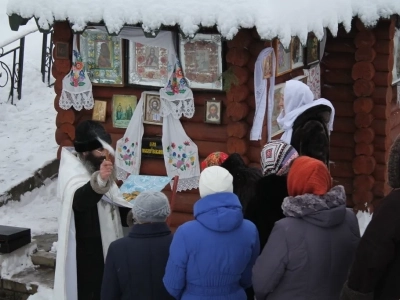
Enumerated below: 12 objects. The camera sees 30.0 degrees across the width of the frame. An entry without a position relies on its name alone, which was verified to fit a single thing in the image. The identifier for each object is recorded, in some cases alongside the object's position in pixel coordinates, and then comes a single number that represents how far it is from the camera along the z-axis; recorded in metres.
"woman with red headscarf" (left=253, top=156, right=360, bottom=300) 4.02
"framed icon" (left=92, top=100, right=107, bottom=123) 7.91
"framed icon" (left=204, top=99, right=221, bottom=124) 7.45
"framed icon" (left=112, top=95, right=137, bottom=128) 7.83
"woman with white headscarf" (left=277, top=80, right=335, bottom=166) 6.13
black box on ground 7.38
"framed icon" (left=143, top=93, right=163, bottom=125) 7.69
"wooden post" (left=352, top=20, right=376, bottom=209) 8.72
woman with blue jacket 4.11
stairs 7.16
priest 5.05
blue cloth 5.73
